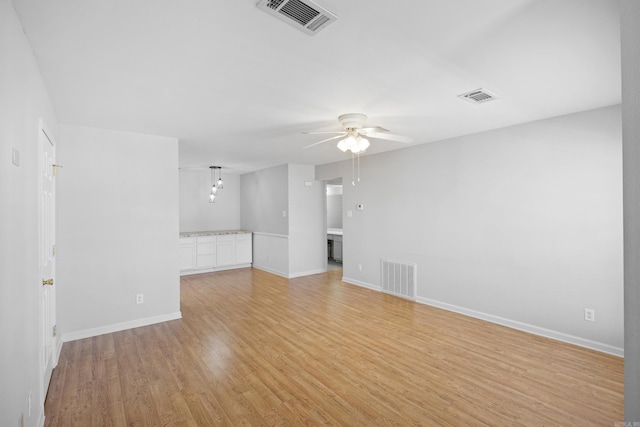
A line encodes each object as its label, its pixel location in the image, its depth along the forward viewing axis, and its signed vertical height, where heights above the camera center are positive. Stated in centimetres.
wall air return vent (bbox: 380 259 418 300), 493 -104
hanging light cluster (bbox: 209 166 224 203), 779 +79
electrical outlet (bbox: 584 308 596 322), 323 -106
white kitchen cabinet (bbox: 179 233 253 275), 699 -85
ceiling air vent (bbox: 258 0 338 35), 153 +103
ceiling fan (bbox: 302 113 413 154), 315 +85
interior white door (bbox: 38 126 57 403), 233 -29
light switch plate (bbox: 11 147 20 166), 154 +31
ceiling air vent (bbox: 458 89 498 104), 270 +103
